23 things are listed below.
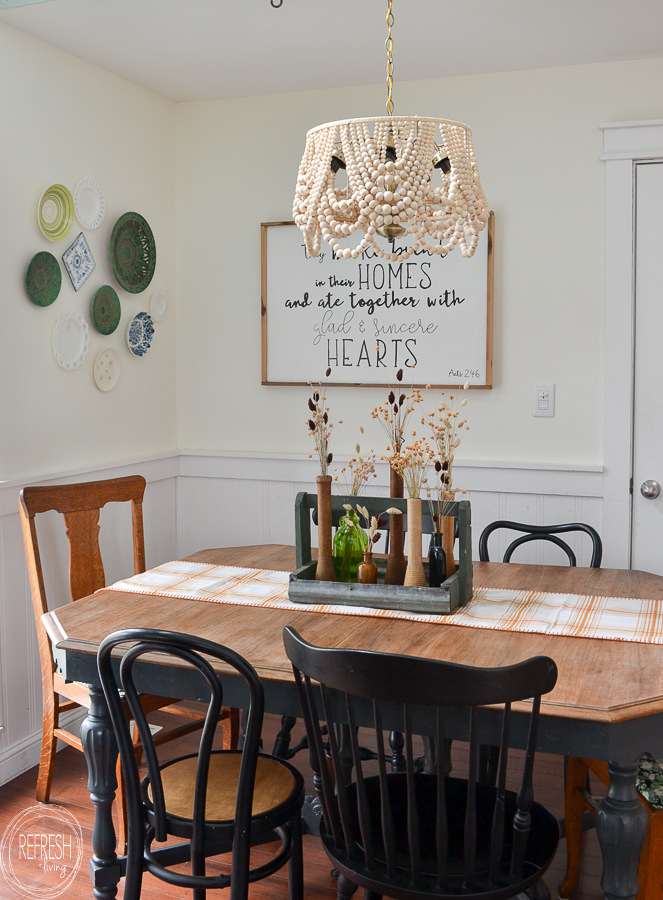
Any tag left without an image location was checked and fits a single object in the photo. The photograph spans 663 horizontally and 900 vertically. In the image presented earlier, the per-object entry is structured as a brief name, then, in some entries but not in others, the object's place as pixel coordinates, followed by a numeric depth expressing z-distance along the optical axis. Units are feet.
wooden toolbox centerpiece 6.74
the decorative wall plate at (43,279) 9.52
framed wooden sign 11.08
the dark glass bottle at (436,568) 7.00
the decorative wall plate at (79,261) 10.18
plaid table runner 6.46
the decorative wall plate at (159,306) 11.96
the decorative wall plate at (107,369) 10.81
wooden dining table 5.14
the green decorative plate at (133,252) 11.00
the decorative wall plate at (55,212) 9.68
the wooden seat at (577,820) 6.16
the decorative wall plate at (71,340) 10.07
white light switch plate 10.85
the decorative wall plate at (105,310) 10.64
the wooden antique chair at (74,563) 8.61
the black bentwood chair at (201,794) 5.34
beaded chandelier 6.12
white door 10.32
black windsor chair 4.74
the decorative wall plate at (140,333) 11.48
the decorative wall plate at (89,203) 10.30
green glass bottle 7.45
